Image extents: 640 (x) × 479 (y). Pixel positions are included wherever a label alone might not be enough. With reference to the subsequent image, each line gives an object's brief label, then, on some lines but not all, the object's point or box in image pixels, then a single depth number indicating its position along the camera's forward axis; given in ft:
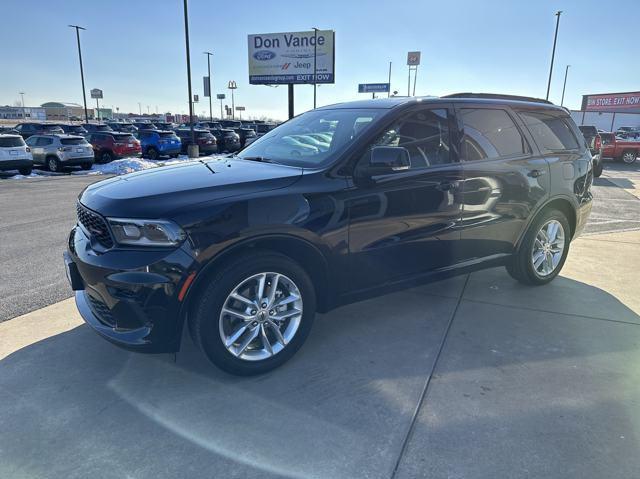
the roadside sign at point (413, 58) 166.71
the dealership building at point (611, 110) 154.61
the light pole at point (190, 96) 68.90
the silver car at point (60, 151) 56.13
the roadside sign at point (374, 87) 162.40
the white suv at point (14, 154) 48.90
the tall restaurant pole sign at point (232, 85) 199.29
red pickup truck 72.90
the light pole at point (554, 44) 119.03
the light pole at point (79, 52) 127.03
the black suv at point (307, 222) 8.76
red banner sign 172.35
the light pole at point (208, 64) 164.25
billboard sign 100.01
